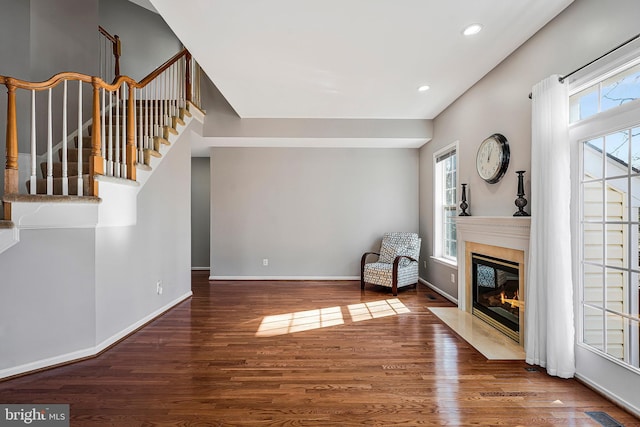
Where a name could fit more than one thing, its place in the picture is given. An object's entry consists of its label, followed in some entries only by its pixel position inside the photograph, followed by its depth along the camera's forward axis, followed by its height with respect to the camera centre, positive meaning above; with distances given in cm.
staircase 273 +63
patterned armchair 488 -82
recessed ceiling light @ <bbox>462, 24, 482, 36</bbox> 258 +152
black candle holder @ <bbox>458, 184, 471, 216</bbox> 393 +12
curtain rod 182 +99
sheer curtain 228 -16
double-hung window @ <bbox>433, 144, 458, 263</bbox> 470 +15
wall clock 317 +59
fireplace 287 -57
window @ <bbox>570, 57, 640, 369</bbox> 193 +0
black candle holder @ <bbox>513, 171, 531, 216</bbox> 278 +13
